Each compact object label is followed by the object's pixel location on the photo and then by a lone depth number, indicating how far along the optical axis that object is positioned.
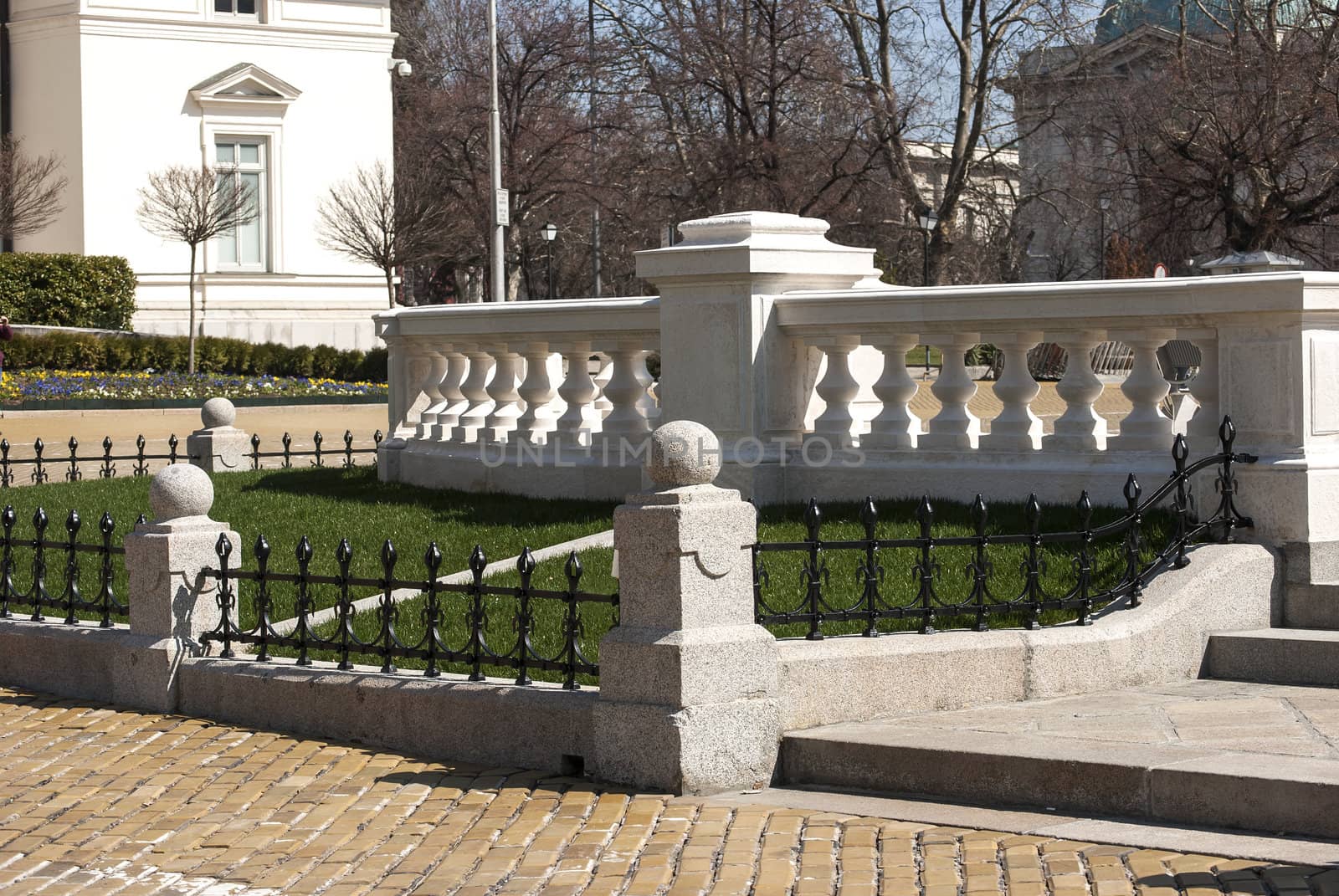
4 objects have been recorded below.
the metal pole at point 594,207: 43.62
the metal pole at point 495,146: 36.62
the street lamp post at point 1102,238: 41.86
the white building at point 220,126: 39.00
